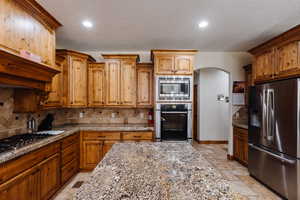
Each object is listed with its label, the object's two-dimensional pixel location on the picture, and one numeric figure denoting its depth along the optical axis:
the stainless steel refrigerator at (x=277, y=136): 1.81
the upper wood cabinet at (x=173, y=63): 2.70
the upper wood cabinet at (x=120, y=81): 2.88
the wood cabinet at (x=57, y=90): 2.38
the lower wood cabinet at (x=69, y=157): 2.20
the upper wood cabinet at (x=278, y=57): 1.88
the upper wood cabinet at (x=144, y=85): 2.95
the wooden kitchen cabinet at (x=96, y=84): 2.91
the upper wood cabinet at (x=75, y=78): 2.66
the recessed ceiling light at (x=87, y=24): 1.99
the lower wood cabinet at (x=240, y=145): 2.86
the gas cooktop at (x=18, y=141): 1.47
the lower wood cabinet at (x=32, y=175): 1.32
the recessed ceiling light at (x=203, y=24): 1.99
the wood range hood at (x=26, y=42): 1.36
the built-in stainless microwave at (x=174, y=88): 2.70
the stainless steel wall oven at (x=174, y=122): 2.68
